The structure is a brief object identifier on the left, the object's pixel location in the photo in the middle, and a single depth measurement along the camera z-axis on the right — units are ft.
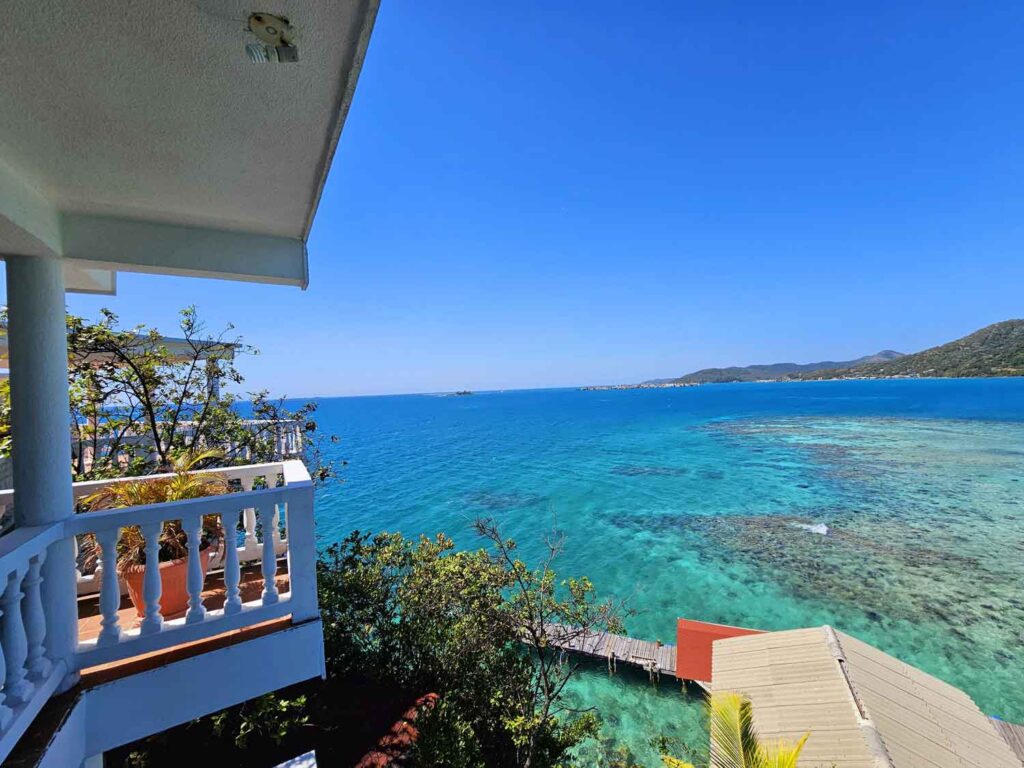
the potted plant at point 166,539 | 8.75
